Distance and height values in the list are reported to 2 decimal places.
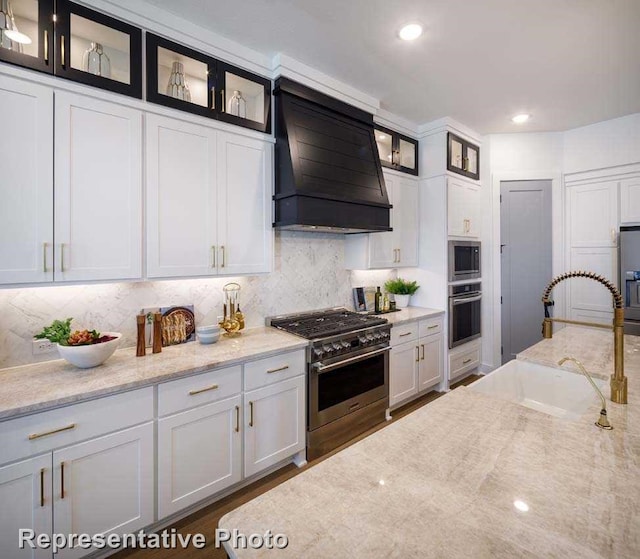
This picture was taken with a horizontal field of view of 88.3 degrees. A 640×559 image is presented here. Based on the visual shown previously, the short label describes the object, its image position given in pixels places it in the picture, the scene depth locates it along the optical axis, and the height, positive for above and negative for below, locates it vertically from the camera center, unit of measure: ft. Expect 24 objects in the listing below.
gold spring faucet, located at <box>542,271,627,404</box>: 4.05 -0.92
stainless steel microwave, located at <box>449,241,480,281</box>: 12.22 +0.76
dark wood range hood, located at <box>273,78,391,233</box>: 8.04 +3.04
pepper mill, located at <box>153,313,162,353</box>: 6.72 -1.07
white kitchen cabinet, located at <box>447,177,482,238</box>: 12.15 +2.76
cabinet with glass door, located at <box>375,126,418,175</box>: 11.31 +4.68
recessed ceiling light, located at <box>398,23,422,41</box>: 7.05 +5.44
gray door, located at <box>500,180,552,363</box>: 13.51 +0.90
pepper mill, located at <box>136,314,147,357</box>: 6.56 -1.15
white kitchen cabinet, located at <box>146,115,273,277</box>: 6.63 +1.76
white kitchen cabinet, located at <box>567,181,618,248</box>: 12.25 +2.50
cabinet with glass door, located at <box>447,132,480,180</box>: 12.19 +4.80
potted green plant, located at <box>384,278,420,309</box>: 12.40 -0.38
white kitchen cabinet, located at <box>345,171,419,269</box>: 10.98 +1.41
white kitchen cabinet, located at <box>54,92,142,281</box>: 5.59 +1.64
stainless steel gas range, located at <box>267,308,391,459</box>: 7.99 -2.46
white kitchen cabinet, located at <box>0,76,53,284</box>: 5.14 +1.58
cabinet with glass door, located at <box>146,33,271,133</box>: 6.61 +4.33
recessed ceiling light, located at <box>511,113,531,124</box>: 11.87 +5.90
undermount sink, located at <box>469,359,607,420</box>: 5.32 -1.85
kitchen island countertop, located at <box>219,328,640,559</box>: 2.22 -1.75
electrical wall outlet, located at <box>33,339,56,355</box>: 6.09 -1.23
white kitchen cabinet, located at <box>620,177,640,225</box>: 11.75 +2.82
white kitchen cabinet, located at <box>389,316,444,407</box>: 10.26 -2.66
